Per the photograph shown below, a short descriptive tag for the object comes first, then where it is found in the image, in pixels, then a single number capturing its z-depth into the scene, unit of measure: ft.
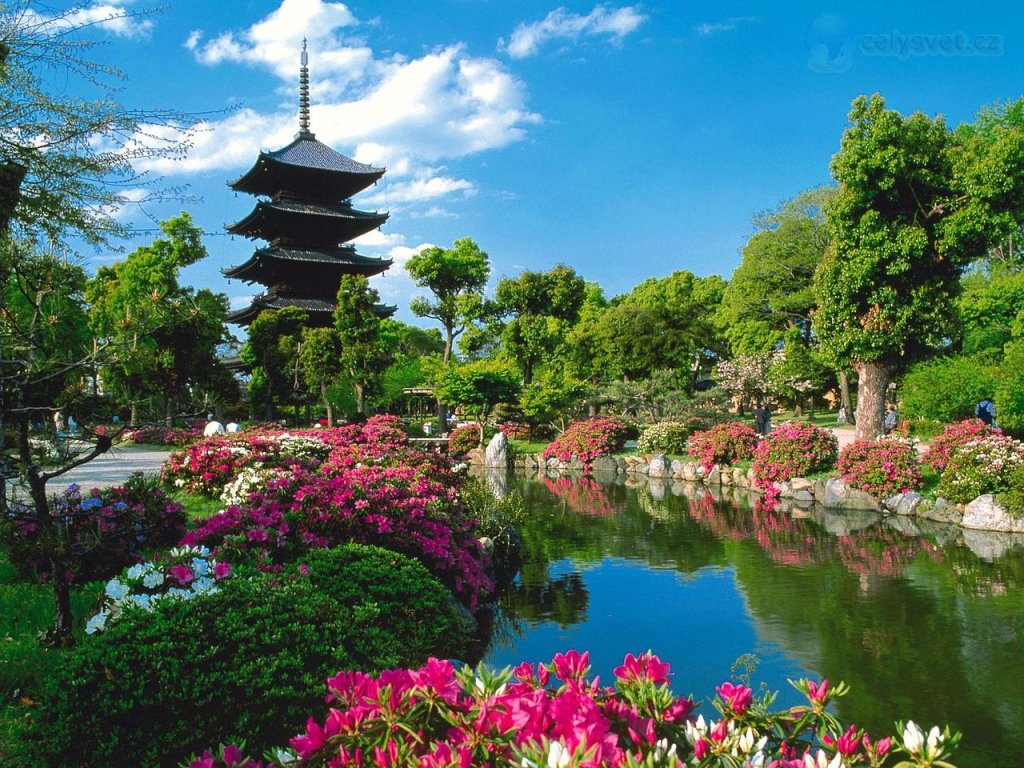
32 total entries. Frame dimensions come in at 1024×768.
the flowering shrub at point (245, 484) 24.32
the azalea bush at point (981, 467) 34.68
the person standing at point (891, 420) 78.59
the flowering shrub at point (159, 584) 11.32
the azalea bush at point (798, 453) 47.24
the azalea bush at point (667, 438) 67.46
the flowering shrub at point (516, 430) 83.51
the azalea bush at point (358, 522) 17.12
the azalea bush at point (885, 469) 39.68
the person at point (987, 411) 57.36
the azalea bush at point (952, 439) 37.14
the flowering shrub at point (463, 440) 79.10
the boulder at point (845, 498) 40.57
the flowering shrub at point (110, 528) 18.80
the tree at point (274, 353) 80.23
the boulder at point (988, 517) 32.76
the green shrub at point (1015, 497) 32.50
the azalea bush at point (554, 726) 5.69
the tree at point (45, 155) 16.83
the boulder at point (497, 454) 72.90
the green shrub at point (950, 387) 57.11
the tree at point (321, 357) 74.08
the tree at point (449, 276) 134.62
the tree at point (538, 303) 107.96
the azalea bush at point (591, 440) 69.36
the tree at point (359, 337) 73.15
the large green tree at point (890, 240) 45.01
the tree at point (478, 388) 79.82
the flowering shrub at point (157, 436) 63.89
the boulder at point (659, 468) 61.62
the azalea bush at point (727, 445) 56.34
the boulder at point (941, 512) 35.63
